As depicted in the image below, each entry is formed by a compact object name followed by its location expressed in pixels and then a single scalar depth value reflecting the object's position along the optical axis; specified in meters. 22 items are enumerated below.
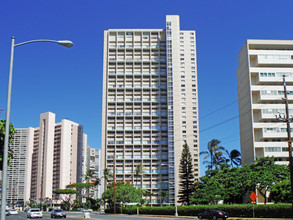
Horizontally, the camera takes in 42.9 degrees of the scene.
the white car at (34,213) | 51.97
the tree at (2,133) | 23.77
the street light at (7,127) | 14.56
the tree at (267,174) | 57.00
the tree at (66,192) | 128.21
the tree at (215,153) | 98.18
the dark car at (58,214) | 52.75
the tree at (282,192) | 53.78
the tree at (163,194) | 121.06
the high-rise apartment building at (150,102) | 126.56
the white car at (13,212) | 75.66
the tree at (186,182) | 93.56
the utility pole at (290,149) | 29.55
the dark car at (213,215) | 44.75
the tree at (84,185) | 128.00
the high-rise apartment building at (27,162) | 178.50
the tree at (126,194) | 82.81
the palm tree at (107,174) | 117.88
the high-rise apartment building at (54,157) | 166.50
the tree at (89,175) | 135.32
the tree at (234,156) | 99.62
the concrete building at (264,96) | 80.88
